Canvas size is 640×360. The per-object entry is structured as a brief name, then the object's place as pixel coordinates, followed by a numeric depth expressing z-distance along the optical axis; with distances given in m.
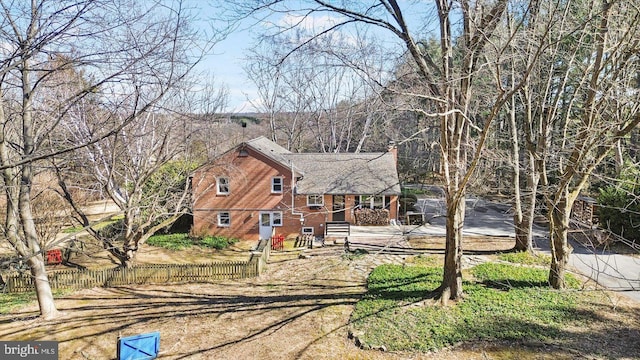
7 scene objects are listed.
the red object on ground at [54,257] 18.15
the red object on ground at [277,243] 20.80
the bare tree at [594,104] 8.05
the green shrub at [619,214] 16.62
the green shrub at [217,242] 21.83
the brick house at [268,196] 22.89
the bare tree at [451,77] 8.29
